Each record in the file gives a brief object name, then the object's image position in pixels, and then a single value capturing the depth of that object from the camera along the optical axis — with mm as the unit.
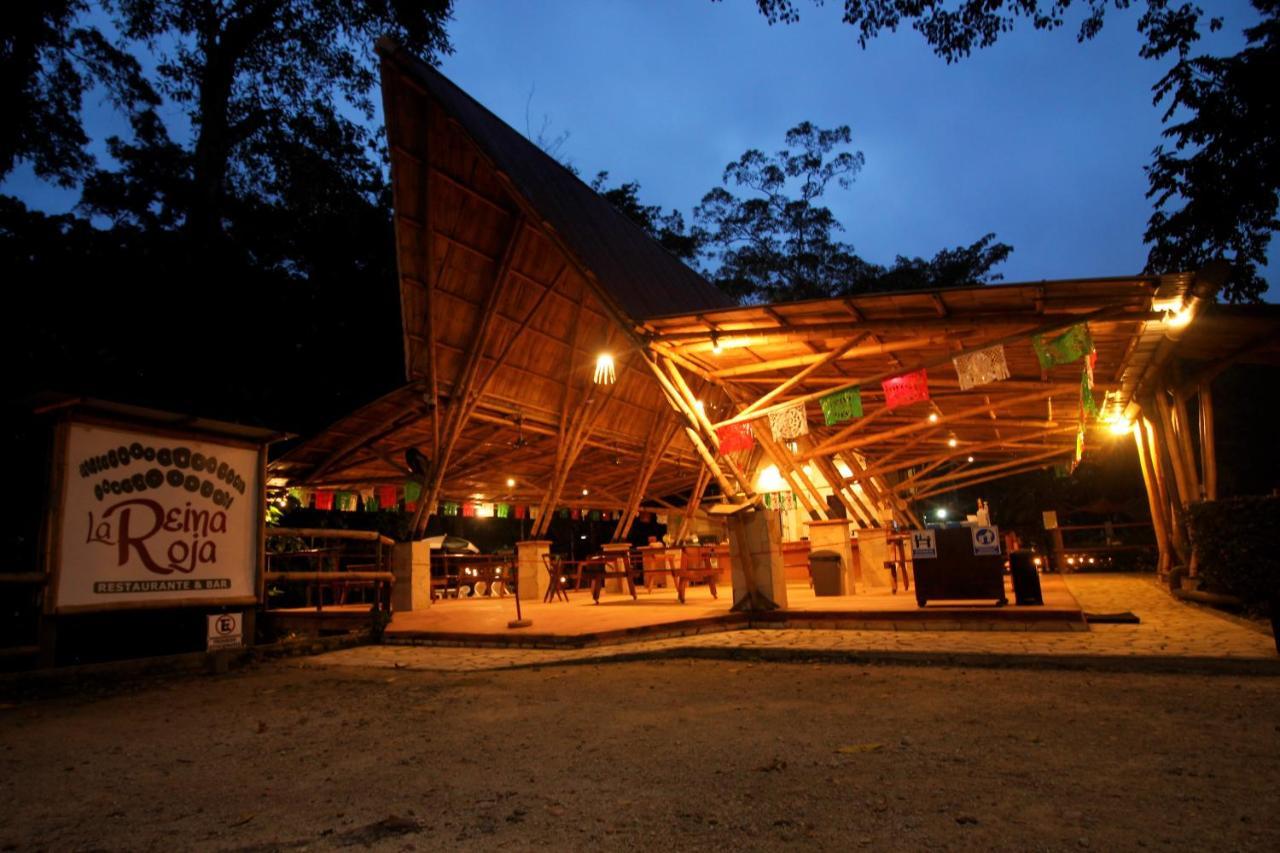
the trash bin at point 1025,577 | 7648
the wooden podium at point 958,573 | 7664
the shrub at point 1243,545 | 6844
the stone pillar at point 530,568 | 14141
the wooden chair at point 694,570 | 10336
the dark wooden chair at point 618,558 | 12609
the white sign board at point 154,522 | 6051
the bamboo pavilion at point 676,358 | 7895
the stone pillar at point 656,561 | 14211
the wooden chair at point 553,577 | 12781
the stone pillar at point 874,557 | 12883
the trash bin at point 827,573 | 11375
